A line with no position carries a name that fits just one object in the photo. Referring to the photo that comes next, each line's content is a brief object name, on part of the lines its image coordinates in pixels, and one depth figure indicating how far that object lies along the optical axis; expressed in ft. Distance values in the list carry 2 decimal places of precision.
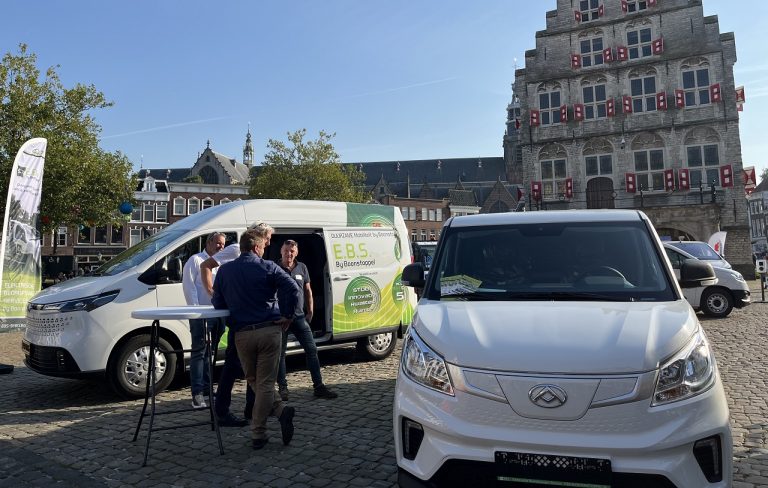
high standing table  11.84
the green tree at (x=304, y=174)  124.06
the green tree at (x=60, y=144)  66.74
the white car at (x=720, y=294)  36.55
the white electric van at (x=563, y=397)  7.21
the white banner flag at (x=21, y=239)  32.83
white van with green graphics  17.44
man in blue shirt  13.03
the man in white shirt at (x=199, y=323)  16.42
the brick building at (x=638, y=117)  95.81
